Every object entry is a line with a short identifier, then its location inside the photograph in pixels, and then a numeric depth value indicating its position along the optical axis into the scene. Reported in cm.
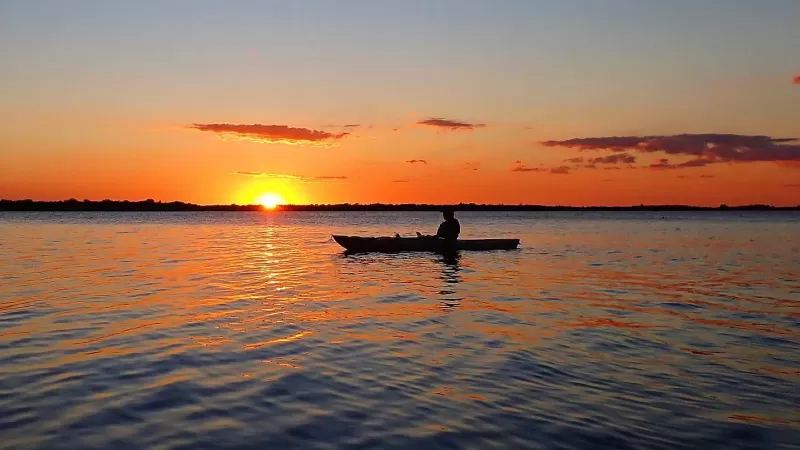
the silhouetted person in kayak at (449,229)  3253
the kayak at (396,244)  3403
